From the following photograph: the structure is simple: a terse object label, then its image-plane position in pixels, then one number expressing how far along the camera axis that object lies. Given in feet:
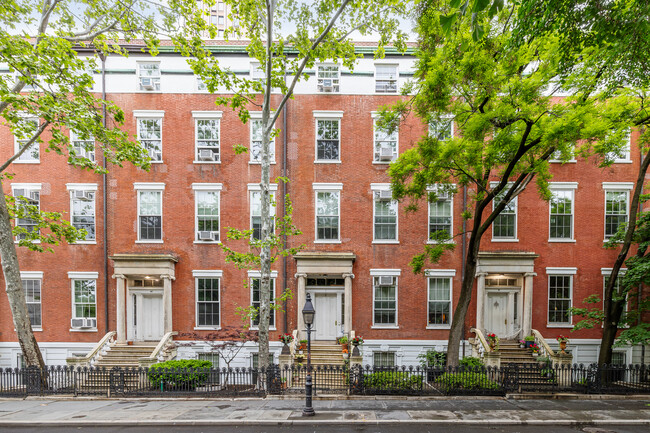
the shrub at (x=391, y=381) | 35.29
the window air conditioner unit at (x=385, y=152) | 50.37
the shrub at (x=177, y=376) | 36.42
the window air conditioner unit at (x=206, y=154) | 50.78
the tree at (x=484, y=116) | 31.07
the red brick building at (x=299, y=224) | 49.93
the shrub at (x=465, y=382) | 35.29
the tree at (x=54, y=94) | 31.35
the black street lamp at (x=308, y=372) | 29.66
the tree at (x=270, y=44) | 33.96
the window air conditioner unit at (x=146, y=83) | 50.57
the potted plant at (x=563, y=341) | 44.70
